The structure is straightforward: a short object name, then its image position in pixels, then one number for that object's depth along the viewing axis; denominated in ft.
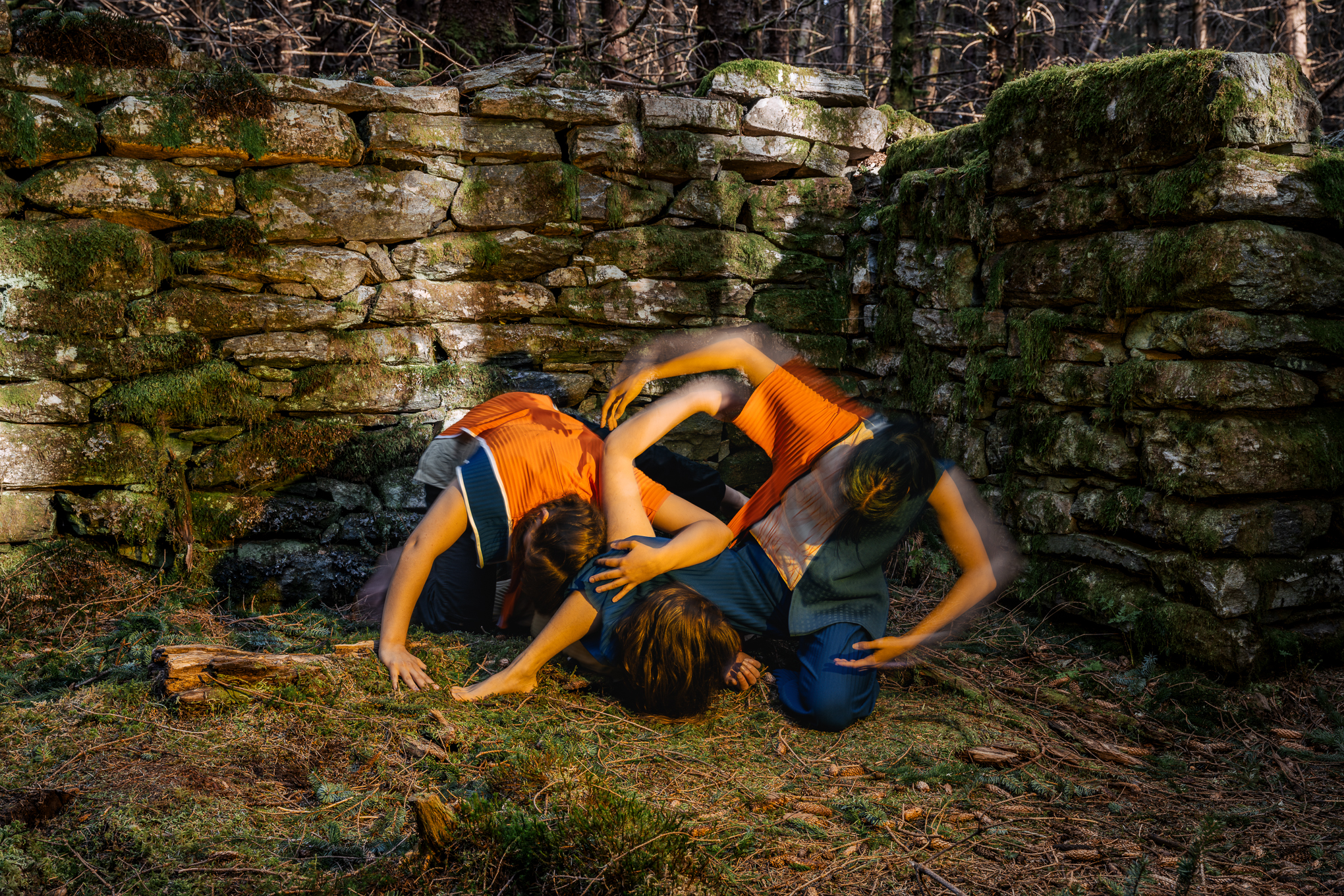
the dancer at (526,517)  8.80
